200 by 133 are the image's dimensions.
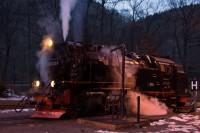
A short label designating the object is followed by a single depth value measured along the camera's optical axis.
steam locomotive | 20.60
